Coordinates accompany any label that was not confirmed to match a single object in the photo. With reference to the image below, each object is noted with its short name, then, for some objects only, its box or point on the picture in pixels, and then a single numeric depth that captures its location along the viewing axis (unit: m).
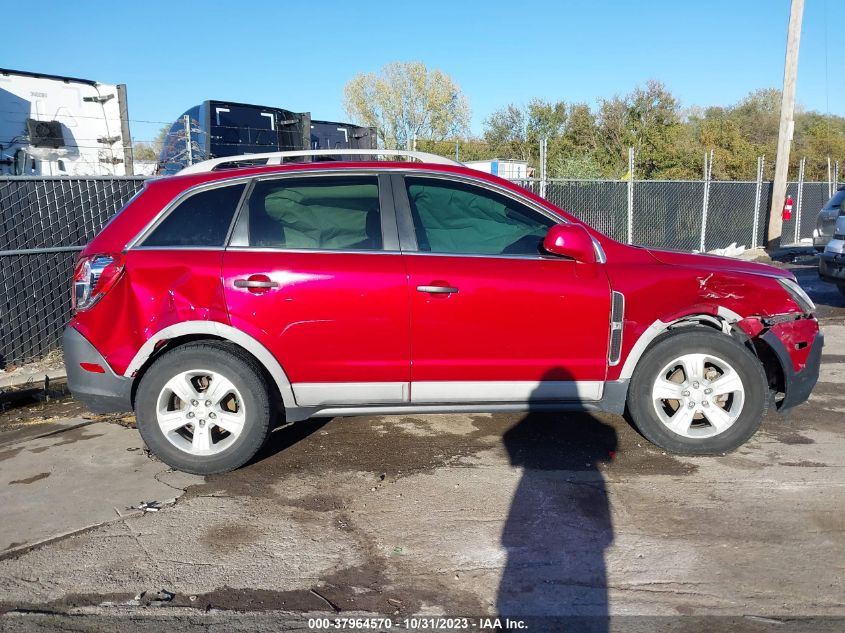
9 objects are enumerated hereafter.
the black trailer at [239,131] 12.91
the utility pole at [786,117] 17.39
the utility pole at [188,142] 8.84
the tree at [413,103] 39.62
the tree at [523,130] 33.19
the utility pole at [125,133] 9.88
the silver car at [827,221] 13.02
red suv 4.38
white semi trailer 11.88
